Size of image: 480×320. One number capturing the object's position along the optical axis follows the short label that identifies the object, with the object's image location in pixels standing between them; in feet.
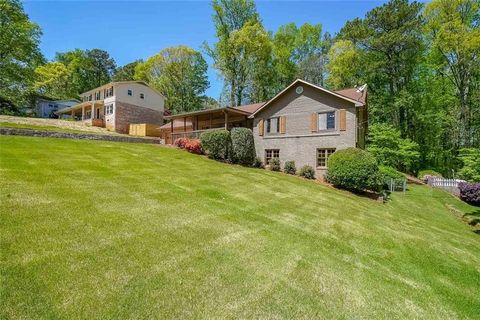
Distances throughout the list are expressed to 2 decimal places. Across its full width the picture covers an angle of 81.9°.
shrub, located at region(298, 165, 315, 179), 66.71
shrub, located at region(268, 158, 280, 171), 72.67
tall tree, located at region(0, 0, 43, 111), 87.20
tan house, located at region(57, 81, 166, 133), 114.62
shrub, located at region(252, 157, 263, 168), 75.25
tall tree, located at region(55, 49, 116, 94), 172.55
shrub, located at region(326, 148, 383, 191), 55.88
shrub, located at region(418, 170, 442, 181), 93.01
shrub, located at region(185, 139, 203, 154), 71.00
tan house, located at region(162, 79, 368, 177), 64.75
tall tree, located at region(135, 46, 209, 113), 144.66
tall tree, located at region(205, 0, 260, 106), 120.57
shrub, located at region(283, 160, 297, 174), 70.38
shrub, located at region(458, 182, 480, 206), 63.67
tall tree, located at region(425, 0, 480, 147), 93.71
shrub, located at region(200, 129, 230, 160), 67.87
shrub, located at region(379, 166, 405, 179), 75.87
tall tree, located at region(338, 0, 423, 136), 103.30
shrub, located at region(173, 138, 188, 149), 75.36
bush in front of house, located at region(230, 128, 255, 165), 70.33
